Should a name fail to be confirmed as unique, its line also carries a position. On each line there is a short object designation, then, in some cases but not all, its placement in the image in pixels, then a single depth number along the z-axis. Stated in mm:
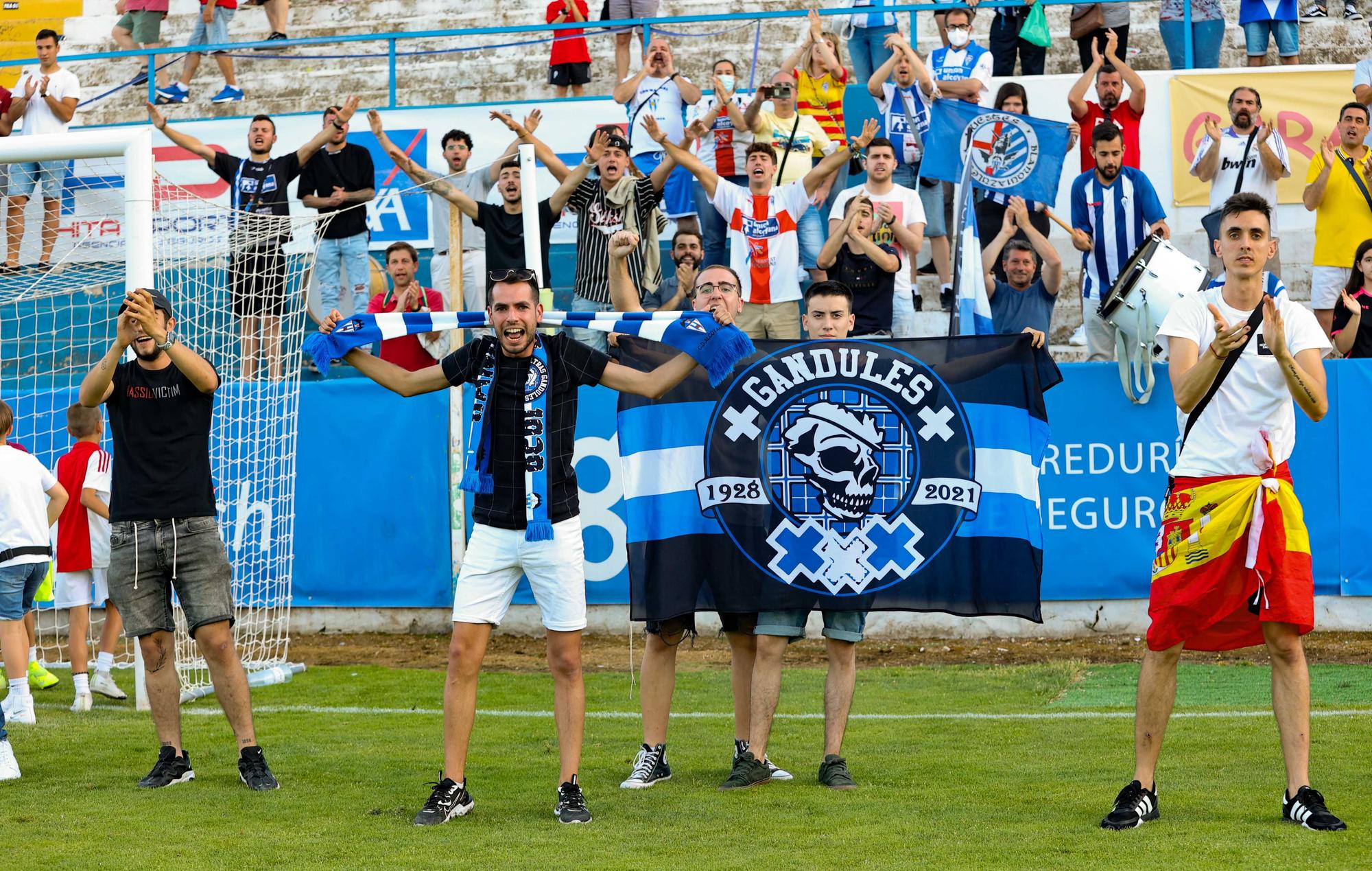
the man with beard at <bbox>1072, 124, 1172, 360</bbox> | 11555
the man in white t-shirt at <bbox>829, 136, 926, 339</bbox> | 11578
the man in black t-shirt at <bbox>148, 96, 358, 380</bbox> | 10852
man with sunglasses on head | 5961
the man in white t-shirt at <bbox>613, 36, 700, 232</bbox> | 13648
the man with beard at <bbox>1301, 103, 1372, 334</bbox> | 11891
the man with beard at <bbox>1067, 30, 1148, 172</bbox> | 13062
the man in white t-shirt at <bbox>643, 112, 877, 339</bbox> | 11500
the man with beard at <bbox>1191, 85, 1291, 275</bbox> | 12438
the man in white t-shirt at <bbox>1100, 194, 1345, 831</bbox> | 5449
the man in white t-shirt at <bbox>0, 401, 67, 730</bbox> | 7461
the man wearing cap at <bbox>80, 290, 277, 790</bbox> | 6715
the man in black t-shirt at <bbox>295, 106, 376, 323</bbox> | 13117
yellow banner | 13852
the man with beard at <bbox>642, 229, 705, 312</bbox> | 11125
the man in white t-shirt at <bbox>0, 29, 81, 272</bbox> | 14734
